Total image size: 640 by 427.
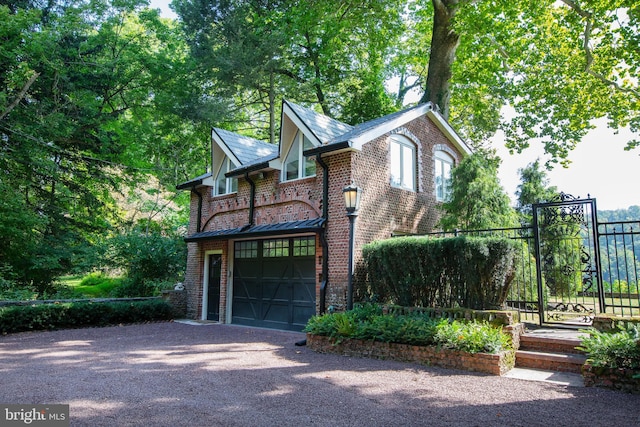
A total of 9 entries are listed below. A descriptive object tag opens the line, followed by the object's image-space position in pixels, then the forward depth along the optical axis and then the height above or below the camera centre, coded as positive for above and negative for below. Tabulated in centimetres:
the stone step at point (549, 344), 731 -120
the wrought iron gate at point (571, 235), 813 +85
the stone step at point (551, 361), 686 -142
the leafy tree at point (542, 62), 1526 +867
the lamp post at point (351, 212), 978 +145
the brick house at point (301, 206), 1145 +210
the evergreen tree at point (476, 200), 1241 +223
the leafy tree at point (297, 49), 2044 +1190
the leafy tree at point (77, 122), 1694 +725
